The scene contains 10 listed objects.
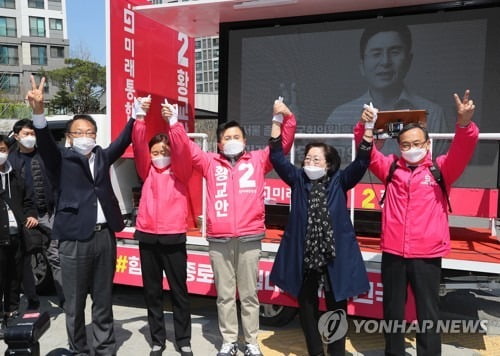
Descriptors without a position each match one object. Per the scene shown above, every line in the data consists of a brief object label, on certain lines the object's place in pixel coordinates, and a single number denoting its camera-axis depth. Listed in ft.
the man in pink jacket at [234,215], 10.75
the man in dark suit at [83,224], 10.30
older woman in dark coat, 9.87
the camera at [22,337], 6.90
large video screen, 14.78
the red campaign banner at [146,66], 16.24
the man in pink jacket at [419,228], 9.43
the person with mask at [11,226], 13.34
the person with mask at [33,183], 14.21
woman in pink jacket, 11.13
